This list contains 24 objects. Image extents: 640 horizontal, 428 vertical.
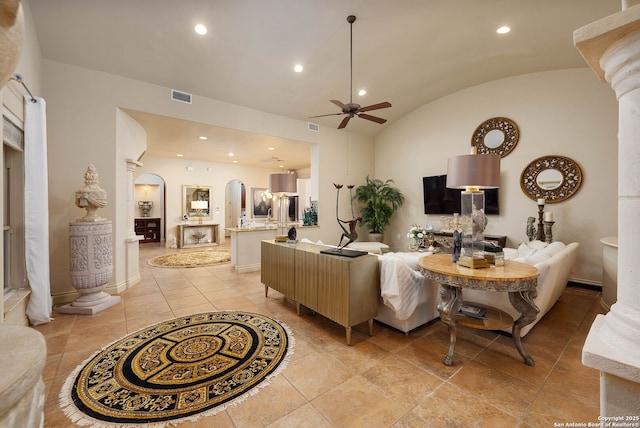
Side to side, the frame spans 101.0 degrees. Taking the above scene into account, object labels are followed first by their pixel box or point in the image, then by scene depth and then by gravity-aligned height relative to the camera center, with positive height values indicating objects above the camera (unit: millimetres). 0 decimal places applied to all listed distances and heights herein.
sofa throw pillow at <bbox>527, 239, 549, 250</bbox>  3723 -484
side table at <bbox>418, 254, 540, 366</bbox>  1923 -557
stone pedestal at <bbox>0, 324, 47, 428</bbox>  575 -375
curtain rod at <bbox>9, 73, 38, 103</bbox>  2329 +1203
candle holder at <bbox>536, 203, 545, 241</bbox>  4570 -236
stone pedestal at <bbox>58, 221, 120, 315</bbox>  3246 -673
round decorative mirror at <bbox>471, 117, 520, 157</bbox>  5141 +1524
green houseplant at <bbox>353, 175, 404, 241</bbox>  6734 +259
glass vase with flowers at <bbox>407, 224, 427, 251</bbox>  4156 -407
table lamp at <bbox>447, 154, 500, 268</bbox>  2152 +179
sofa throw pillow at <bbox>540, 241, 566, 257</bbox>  3082 -461
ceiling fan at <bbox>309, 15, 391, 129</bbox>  3552 +1459
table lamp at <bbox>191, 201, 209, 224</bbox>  8898 +161
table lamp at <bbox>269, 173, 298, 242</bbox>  3908 +369
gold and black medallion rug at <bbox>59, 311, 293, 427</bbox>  1702 -1267
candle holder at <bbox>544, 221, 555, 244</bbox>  4377 -335
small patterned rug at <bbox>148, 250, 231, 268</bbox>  5883 -1158
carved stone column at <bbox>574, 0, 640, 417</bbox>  765 -59
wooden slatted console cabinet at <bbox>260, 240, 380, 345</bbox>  2465 -741
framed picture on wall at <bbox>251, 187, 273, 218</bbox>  10141 +359
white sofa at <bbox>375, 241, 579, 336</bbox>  2465 -793
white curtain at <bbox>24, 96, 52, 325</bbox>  2709 +73
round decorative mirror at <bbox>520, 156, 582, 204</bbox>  4566 +592
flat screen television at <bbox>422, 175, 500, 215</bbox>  5734 +314
